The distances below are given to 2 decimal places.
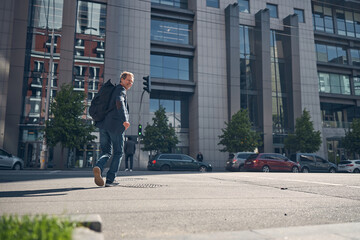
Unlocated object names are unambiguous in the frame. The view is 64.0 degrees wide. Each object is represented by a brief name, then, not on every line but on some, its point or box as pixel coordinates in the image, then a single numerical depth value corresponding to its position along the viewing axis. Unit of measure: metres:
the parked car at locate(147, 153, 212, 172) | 20.84
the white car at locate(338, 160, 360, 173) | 25.05
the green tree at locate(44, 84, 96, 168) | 21.48
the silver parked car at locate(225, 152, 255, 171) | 21.47
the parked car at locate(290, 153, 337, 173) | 23.08
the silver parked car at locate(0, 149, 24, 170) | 18.80
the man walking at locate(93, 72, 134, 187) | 4.58
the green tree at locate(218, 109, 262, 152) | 27.59
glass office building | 25.89
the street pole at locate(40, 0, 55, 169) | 19.02
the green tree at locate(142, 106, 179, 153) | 27.41
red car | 20.28
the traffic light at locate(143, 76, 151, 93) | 18.39
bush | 1.19
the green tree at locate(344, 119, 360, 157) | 32.47
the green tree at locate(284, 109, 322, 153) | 30.12
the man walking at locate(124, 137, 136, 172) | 15.55
